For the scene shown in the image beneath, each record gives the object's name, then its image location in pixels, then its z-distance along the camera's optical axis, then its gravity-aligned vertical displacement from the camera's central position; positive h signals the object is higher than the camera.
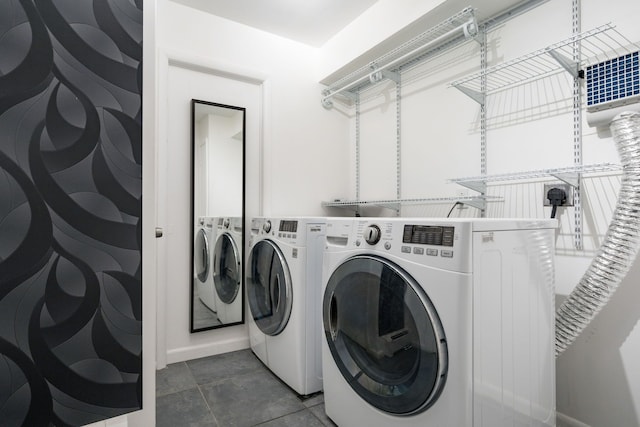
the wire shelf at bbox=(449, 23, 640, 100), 1.37 +0.75
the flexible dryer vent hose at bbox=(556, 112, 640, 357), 1.17 -0.10
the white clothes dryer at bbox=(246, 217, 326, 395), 1.82 -0.53
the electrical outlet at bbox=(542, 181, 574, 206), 1.52 +0.13
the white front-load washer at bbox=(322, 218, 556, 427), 1.02 -0.40
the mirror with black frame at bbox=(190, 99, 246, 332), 2.36 -0.01
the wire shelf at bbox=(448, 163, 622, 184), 1.32 +0.20
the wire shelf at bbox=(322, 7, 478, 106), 1.74 +1.12
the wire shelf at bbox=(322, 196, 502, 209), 1.83 +0.09
